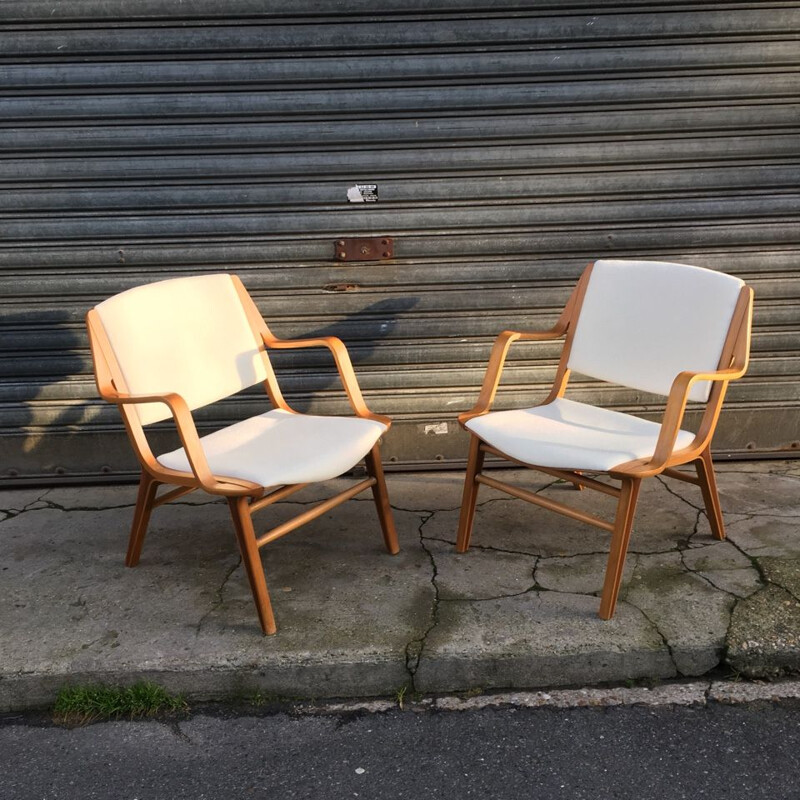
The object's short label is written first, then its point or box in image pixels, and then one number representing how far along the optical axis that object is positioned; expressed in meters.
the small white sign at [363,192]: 3.20
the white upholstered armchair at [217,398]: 2.20
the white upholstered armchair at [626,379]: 2.24
